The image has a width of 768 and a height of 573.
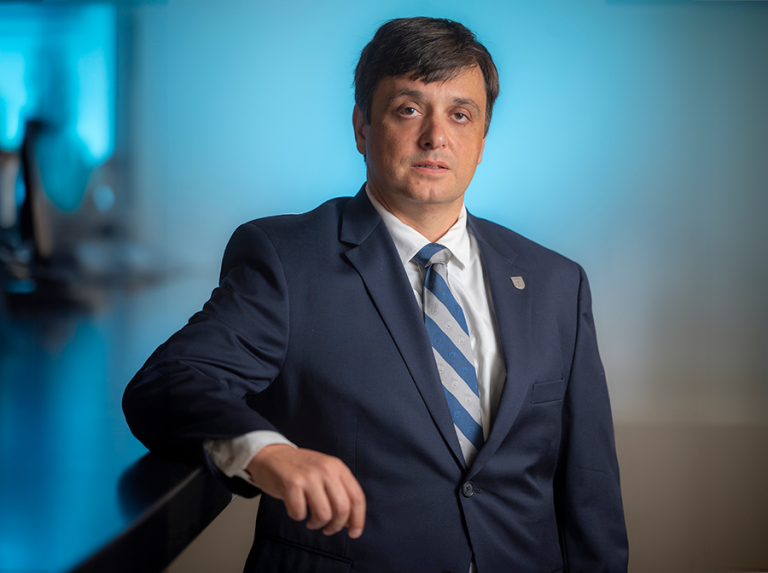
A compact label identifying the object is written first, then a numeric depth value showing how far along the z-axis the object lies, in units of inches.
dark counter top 25.2
